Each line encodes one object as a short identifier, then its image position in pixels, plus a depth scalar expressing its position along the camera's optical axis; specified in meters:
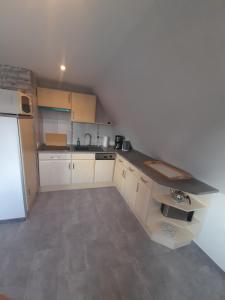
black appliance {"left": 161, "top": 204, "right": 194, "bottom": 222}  1.87
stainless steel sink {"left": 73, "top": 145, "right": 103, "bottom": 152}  3.09
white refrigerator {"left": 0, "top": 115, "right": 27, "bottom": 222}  1.82
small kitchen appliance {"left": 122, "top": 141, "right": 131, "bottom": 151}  3.28
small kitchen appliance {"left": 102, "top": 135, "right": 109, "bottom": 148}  3.43
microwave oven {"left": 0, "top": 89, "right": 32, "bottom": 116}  1.81
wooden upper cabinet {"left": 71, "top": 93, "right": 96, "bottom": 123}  2.89
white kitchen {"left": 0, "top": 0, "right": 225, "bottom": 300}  1.05
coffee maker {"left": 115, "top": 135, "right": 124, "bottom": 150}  3.39
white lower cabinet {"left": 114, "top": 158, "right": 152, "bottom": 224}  2.08
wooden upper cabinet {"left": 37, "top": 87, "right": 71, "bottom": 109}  2.67
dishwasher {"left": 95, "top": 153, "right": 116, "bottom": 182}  3.08
